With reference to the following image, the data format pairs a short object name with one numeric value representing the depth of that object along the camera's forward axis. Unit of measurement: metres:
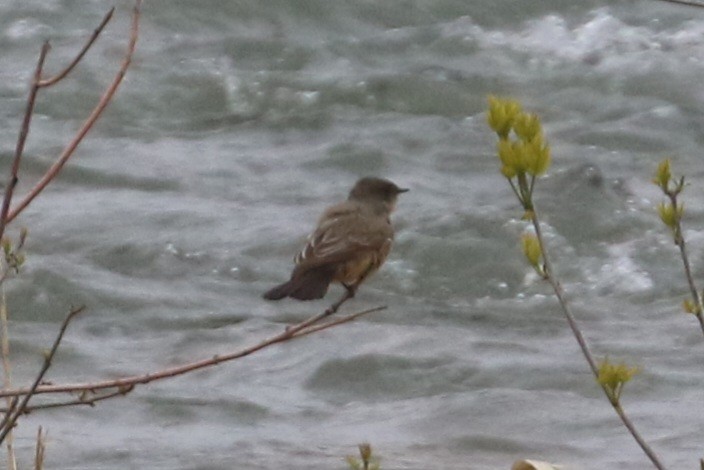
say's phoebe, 10.57
